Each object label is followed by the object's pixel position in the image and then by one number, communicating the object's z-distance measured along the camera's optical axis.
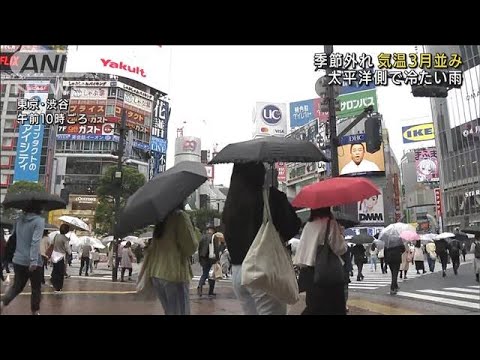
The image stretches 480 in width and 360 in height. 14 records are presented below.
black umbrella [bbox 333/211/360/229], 6.87
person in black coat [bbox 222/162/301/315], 3.43
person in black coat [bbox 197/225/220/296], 9.84
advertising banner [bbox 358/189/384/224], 44.81
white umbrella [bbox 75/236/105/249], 16.53
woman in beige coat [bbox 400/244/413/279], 12.95
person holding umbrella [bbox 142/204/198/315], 3.85
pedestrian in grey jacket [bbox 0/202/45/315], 5.15
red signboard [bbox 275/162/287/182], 51.37
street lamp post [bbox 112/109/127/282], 13.51
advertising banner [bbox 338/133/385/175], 42.25
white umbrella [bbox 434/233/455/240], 14.28
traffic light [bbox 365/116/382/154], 7.25
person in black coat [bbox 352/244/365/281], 13.61
